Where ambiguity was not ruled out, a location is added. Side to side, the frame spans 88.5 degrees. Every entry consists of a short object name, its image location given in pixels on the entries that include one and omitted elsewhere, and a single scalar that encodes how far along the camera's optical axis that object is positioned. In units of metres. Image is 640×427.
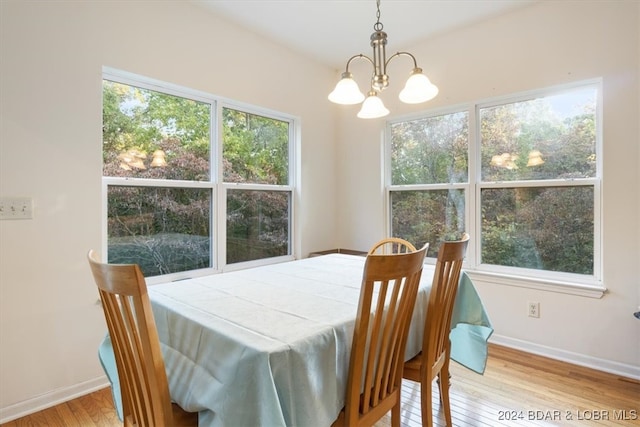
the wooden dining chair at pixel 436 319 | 1.36
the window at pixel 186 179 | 2.23
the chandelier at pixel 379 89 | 1.58
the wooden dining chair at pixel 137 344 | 0.85
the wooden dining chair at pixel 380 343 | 1.01
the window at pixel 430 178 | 2.94
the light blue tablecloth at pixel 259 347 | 0.86
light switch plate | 1.74
